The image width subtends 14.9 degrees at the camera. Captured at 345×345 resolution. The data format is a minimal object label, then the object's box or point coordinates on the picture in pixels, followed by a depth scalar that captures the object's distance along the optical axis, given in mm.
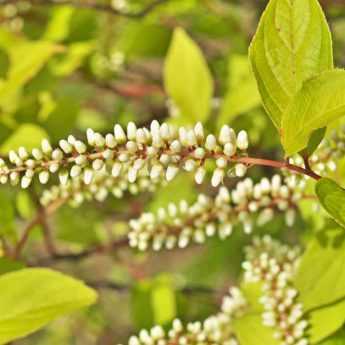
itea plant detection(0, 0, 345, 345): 385
